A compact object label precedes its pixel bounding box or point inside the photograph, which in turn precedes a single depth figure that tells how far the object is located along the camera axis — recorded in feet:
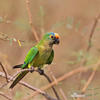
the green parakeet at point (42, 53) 29.96
